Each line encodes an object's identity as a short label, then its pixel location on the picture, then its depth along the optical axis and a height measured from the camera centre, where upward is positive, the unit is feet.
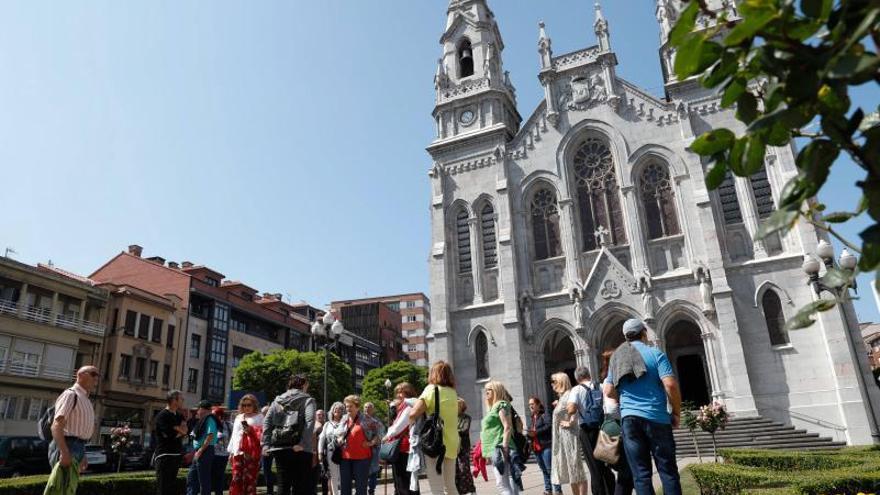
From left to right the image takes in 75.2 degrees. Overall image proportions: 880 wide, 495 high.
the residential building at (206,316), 135.23 +33.02
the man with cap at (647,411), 17.84 +0.50
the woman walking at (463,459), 25.34 -1.02
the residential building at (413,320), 246.06 +49.93
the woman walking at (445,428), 22.57 +0.40
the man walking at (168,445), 27.73 +0.28
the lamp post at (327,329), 57.82 +11.10
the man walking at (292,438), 25.48 +0.32
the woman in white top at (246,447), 28.71 +0.02
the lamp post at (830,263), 47.19 +12.30
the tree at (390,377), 152.66 +16.49
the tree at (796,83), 4.48 +2.65
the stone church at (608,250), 72.84 +25.56
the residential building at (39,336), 95.66 +20.66
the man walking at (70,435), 21.21 +0.77
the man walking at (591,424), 25.91 +0.26
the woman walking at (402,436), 23.84 +0.16
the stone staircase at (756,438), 65.92 -1.78
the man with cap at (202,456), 30.96 -0.33
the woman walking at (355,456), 28.81 -0.70
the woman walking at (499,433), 27.45 +0.07
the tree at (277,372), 120.47 +14.92
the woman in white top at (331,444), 35.37 -0.02
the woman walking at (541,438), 35.32 -0.30
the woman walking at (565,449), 28.50 -0.85
